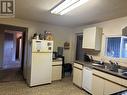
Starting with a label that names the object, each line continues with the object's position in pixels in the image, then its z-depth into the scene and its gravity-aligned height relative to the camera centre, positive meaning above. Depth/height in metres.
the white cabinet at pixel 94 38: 2.99 +0.26
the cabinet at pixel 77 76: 3.07 -1.05
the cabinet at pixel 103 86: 2.05 -0.97
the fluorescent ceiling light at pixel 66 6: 1.77 +0.85
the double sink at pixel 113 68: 2.17 -0.59
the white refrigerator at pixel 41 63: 2.98 -0.60
